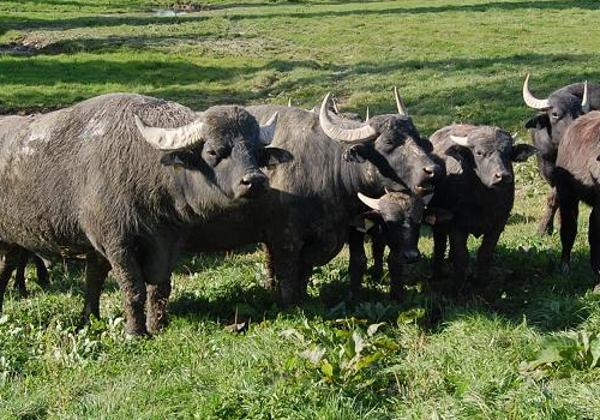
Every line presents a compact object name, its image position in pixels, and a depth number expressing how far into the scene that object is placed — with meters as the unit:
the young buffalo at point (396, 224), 7.86
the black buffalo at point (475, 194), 8.15
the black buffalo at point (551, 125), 10.66
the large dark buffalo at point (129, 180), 6.93
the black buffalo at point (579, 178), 8.38
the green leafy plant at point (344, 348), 5.91
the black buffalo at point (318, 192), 7.88
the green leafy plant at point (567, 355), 5.88
